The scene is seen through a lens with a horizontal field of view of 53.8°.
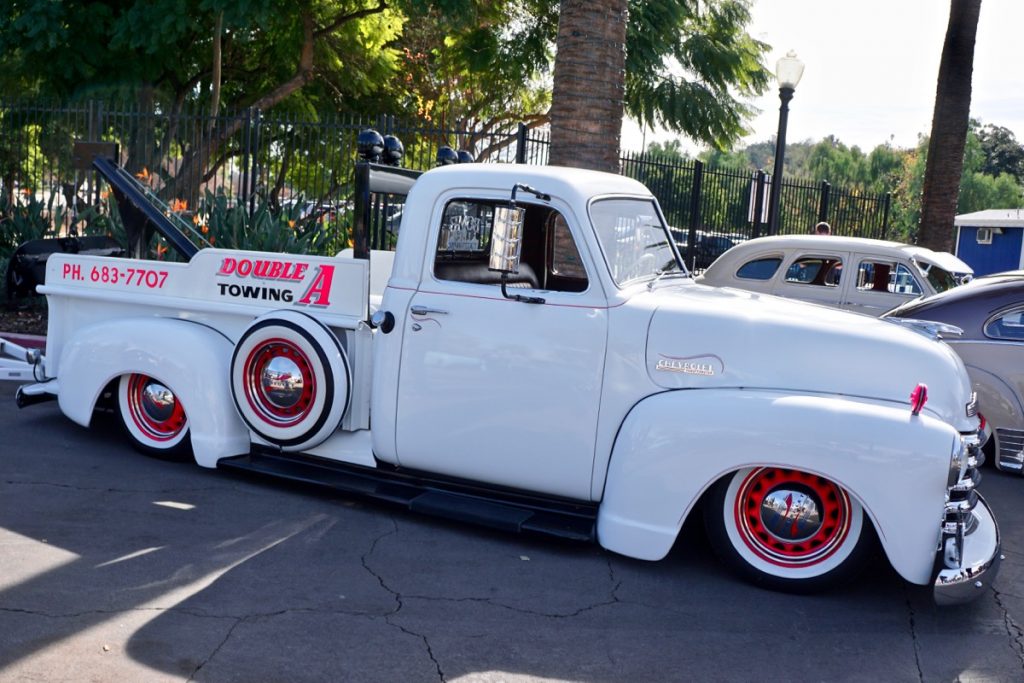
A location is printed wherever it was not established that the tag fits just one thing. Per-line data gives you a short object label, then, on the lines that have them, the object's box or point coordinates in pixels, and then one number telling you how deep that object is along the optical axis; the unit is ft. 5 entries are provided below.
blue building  111.86
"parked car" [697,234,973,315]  34.01
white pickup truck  15.20
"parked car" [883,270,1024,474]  23.91
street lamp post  46.65
